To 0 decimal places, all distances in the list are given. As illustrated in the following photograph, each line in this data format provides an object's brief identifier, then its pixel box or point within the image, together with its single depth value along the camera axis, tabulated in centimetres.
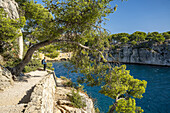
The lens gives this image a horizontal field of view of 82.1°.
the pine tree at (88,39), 764
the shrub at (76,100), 798
